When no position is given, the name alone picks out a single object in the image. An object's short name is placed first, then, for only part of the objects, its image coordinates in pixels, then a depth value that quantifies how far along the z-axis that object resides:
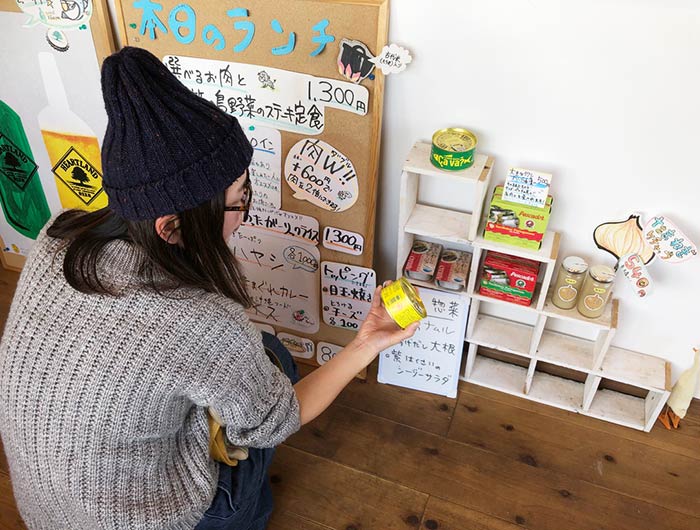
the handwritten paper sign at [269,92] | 1.45
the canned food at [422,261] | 1.62
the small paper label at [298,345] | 1.94
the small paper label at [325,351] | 1.92
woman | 0.92
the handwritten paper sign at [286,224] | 1.68
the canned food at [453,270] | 1.60
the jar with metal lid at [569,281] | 1.51
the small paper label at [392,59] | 1.35
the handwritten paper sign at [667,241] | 1.40
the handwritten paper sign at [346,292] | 1.72
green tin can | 1.37
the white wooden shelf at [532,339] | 1.47
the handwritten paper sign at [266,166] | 1.58
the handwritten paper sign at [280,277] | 1.76
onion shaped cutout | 1.45
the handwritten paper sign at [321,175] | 1.54
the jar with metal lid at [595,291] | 1.48
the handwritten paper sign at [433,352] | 1.68
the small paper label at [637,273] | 1.46
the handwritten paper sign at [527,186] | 1.38
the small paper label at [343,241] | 1.66
